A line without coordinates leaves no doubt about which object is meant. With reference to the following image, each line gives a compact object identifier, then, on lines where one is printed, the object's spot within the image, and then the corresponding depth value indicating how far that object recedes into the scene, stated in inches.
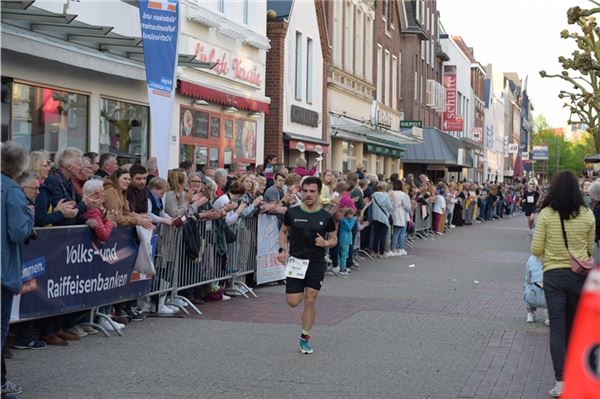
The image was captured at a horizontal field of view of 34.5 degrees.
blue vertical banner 514.9
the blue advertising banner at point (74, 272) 344.8
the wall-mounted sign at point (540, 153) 4111.7
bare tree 803.4
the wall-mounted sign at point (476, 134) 2952.8
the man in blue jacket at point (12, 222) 269.9
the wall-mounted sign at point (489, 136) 3362.7
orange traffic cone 120.9
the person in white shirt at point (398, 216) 888.3
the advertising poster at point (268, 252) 582.6
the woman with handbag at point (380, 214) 826.8
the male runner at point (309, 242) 380.8
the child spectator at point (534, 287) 452.1
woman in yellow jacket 303.1
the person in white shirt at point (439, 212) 1253.7
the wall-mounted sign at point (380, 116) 1498.5
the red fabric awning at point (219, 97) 765.5
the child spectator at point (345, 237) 706.8
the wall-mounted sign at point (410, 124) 1740.9
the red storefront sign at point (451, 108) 2350.8
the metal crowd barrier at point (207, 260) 456.1
